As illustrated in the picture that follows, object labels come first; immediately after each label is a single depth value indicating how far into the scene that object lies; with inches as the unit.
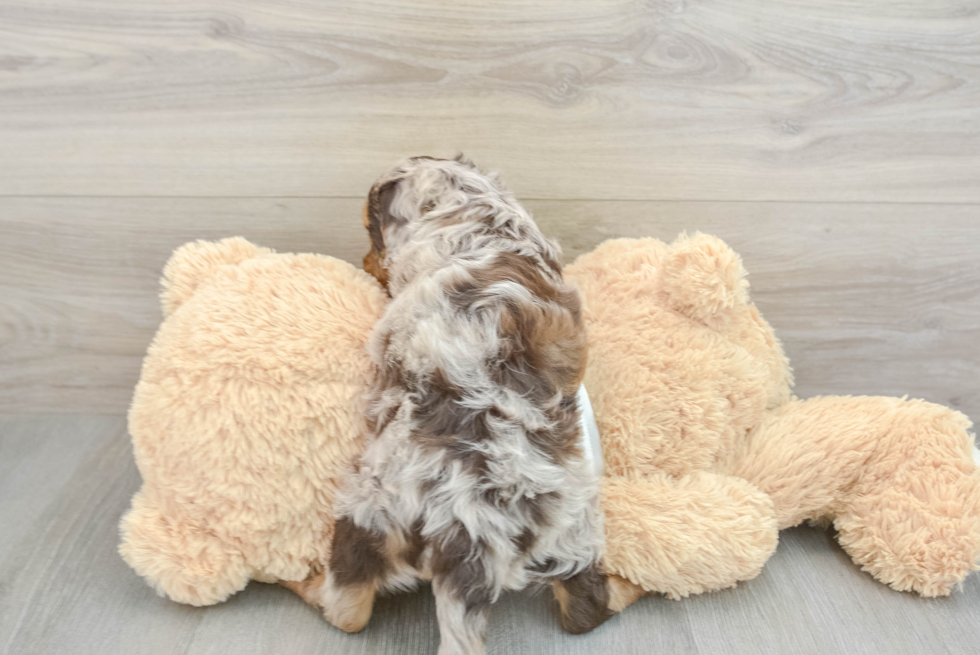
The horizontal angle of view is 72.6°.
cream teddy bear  28.9
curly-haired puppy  25.5
